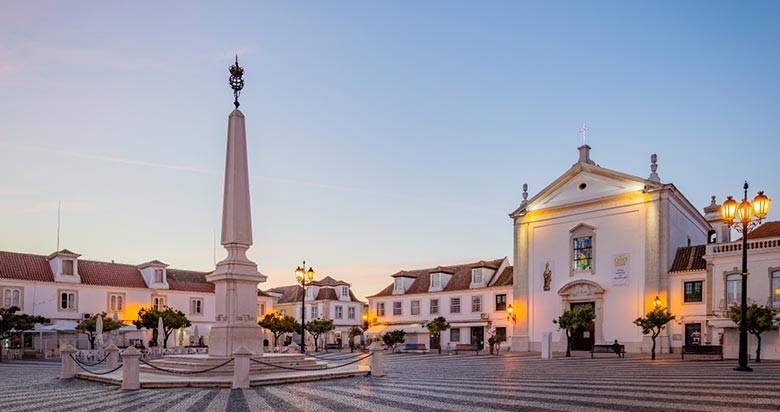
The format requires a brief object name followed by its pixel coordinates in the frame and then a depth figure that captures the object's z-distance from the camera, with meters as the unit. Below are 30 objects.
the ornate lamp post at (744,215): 19.91
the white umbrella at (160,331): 37.96
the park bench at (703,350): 28.72
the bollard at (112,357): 19.65
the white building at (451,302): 49.31
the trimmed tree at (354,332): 53.09
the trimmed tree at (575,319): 34.91
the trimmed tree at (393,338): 43.25
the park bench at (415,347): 43.84
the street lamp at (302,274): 29.97
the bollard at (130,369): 15.09
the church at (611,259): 35.81
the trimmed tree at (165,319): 40.69
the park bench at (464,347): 42.22
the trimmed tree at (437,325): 44.47
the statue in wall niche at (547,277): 41.97
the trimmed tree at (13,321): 33.22
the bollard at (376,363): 18.59
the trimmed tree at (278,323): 45.97
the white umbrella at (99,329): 34.59
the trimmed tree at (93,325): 37.88
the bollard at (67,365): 19.03
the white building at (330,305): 64.19
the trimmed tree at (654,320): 32.81
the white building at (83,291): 43.28
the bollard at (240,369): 14.74
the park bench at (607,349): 32.91
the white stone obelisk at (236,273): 17.86
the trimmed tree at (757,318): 26.56
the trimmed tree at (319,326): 50.13
